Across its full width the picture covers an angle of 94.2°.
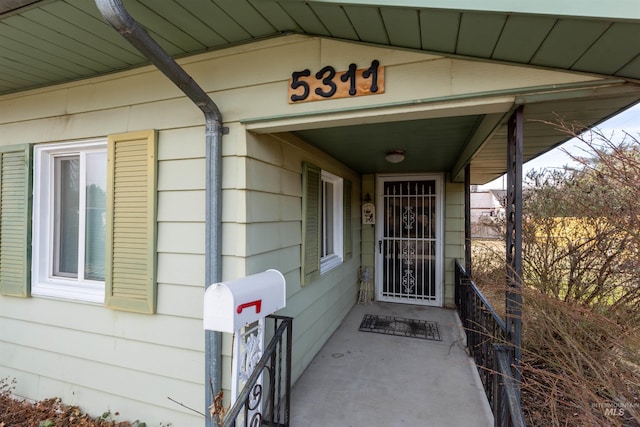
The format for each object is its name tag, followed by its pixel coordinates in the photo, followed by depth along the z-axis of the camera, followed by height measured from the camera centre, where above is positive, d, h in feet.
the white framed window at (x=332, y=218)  12.05 -0.02
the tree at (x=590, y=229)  4.35 -0.21
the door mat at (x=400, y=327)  11.59 -4.52
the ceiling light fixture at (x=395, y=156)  10.74 +2.27
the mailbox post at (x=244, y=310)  4.83 -1.62
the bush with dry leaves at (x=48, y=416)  6.91 -4.86
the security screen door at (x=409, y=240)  15.61 -1.17
